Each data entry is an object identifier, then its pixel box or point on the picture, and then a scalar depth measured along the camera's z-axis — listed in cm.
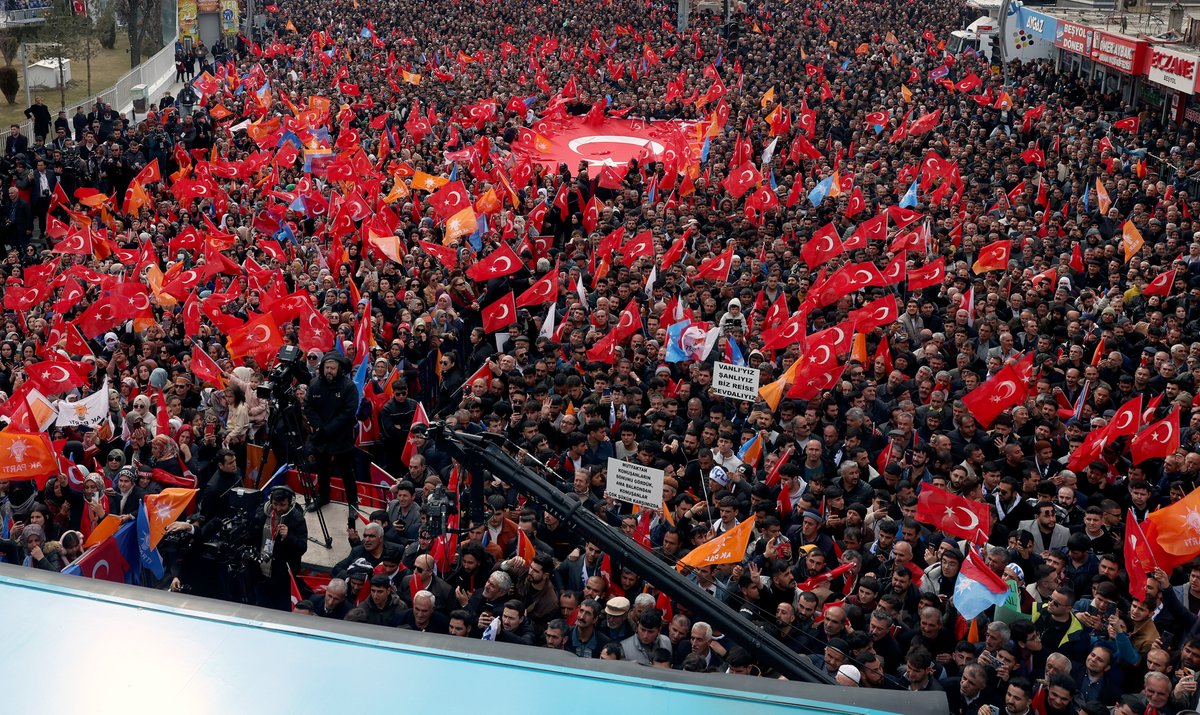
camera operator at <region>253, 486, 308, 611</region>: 958
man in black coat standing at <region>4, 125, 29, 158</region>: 2446
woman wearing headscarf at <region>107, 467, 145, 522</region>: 1062
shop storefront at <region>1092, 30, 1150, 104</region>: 2683
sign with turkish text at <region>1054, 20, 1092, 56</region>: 3022
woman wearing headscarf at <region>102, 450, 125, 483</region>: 1101
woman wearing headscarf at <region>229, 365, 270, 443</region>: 1207
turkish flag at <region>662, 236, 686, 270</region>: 1733
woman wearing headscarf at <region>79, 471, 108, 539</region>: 1045
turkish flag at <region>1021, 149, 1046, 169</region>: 2219
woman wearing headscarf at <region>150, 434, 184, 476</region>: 1106
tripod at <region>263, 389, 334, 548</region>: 1045
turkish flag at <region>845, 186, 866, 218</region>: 1941
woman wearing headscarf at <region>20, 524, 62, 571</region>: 922
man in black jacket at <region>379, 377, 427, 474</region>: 1259
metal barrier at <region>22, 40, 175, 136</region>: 3353
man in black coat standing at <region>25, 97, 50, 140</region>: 2641
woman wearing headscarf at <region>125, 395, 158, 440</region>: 1184
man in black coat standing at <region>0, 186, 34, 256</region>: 2134
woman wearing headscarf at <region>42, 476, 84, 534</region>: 1065
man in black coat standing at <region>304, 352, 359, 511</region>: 1199
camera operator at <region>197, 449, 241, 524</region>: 1087
